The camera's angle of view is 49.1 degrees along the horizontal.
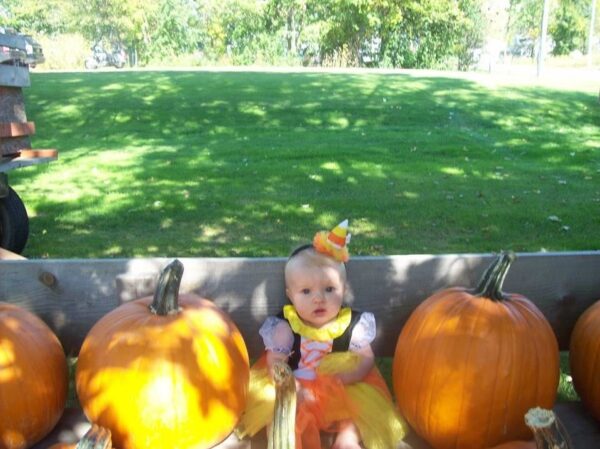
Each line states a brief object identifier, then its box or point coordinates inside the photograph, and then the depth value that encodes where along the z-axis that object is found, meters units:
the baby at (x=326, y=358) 2.16
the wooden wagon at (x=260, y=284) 2.37
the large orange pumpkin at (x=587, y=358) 2.16
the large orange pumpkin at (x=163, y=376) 1.93
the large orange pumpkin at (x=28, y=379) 1.96
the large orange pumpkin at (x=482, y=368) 1.97
